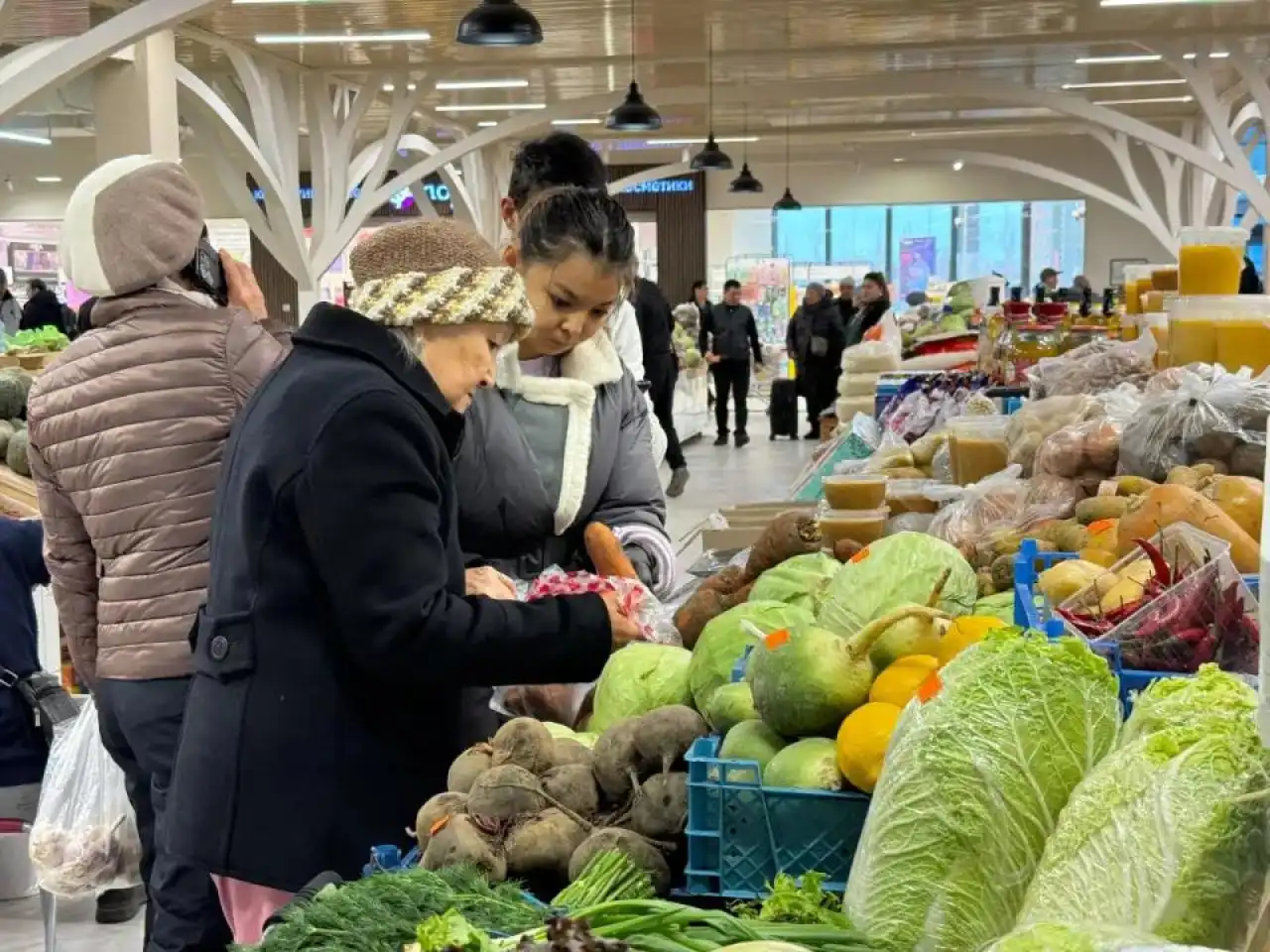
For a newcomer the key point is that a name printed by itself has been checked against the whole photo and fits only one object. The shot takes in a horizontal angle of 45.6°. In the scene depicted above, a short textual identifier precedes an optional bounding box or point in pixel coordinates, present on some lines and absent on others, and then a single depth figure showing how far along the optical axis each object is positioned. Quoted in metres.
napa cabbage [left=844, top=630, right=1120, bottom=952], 1.36
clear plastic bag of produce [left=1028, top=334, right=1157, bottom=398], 4.76
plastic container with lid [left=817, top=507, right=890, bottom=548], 3.33
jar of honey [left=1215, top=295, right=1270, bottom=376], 4.10
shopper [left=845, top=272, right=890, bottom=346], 14.41
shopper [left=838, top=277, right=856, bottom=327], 17.25
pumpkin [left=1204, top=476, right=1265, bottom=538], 2.58
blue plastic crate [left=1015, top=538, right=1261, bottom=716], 1.75
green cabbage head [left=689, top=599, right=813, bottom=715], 2.14
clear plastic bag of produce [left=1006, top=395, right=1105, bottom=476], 3.88
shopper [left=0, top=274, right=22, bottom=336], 13.00
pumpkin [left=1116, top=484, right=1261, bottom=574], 2.42
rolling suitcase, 17.08
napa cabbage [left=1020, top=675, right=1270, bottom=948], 1.16
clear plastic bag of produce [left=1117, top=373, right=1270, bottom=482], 3.11
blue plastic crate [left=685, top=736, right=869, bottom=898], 1.66
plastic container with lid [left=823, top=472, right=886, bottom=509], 3.70
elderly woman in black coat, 1.89
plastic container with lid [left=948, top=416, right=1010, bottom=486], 4.26
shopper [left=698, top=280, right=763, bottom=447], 16.80
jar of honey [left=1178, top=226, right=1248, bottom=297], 4.86
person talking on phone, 2.83
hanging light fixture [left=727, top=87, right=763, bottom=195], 16.42
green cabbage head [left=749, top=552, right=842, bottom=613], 2.59
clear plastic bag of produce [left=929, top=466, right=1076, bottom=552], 3.33
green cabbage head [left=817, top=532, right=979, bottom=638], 2.11
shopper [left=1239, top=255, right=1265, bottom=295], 13.95
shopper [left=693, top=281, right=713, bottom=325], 17.41
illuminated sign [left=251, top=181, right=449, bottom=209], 24.08
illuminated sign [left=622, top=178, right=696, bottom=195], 24.30
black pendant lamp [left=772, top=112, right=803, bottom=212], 18.91
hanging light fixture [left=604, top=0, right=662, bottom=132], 9.86
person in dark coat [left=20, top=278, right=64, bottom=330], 13.92
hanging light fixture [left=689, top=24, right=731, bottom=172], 13.11
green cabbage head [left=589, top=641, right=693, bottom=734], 2.25
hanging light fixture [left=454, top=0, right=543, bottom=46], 6.83
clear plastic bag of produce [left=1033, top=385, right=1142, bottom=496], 3.48
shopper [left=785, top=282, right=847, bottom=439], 16.34
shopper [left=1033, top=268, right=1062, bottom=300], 15.87
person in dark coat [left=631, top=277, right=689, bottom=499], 10.42
